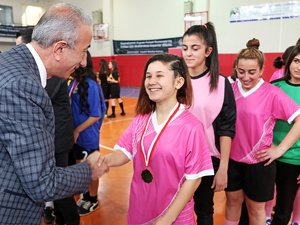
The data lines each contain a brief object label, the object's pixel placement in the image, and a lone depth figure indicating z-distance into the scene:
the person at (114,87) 8.45
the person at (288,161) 2.13
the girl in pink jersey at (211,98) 1.83
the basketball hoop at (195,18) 10.82
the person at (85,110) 2.62
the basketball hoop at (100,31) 13.87
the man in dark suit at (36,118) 0.99
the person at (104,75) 8.28
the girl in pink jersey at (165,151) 1.43
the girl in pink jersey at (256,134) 1.95
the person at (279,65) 2.96
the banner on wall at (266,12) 8.80
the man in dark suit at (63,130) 2.02
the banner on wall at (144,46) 11.80
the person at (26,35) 2.14
